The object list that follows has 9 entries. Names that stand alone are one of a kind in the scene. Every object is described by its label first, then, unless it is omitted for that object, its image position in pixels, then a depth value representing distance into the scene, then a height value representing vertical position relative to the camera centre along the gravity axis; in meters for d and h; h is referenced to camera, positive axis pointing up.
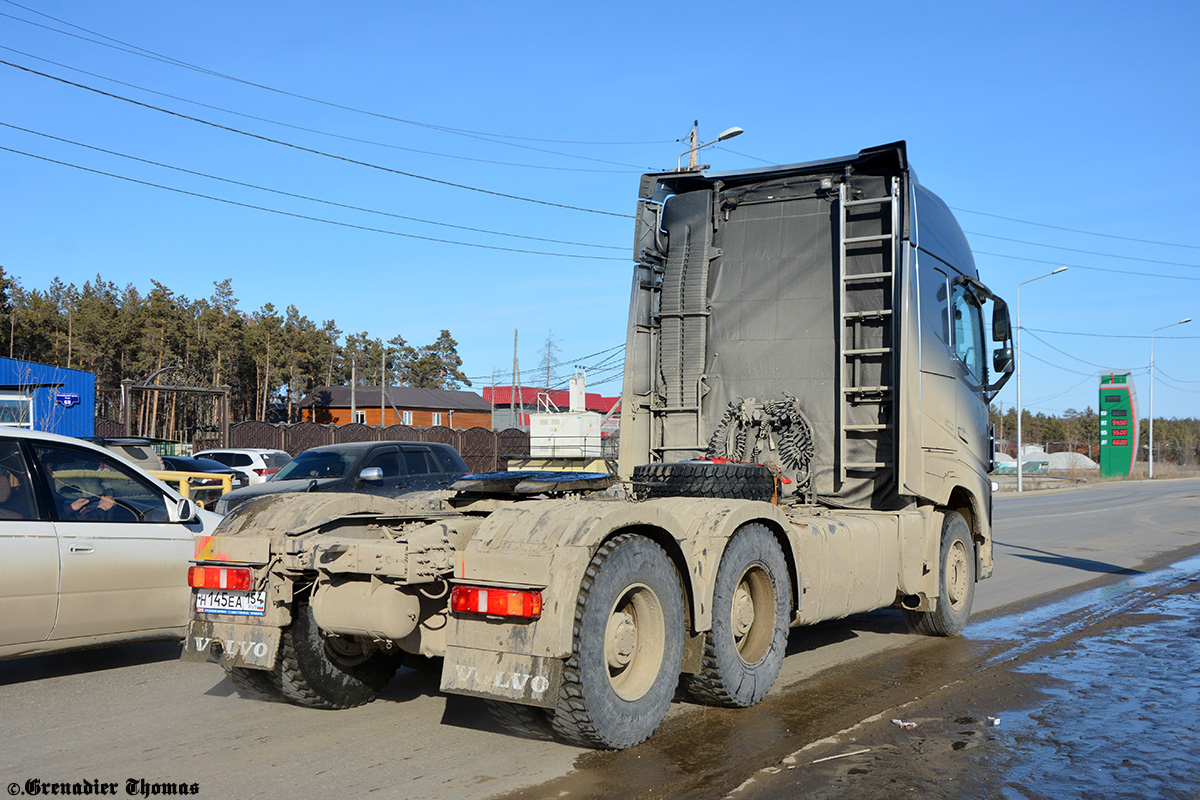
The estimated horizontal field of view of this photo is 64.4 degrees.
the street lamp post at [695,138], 23.25 +8.28
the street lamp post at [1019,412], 38.62 +1.86
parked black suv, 12.55 -0.34
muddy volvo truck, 4.37 -0.38
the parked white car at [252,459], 24.08 -0.38
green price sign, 61.84 +2.10
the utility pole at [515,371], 61.62 +4.97
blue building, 34.44 +1.97
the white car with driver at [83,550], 5.84 -0.70
